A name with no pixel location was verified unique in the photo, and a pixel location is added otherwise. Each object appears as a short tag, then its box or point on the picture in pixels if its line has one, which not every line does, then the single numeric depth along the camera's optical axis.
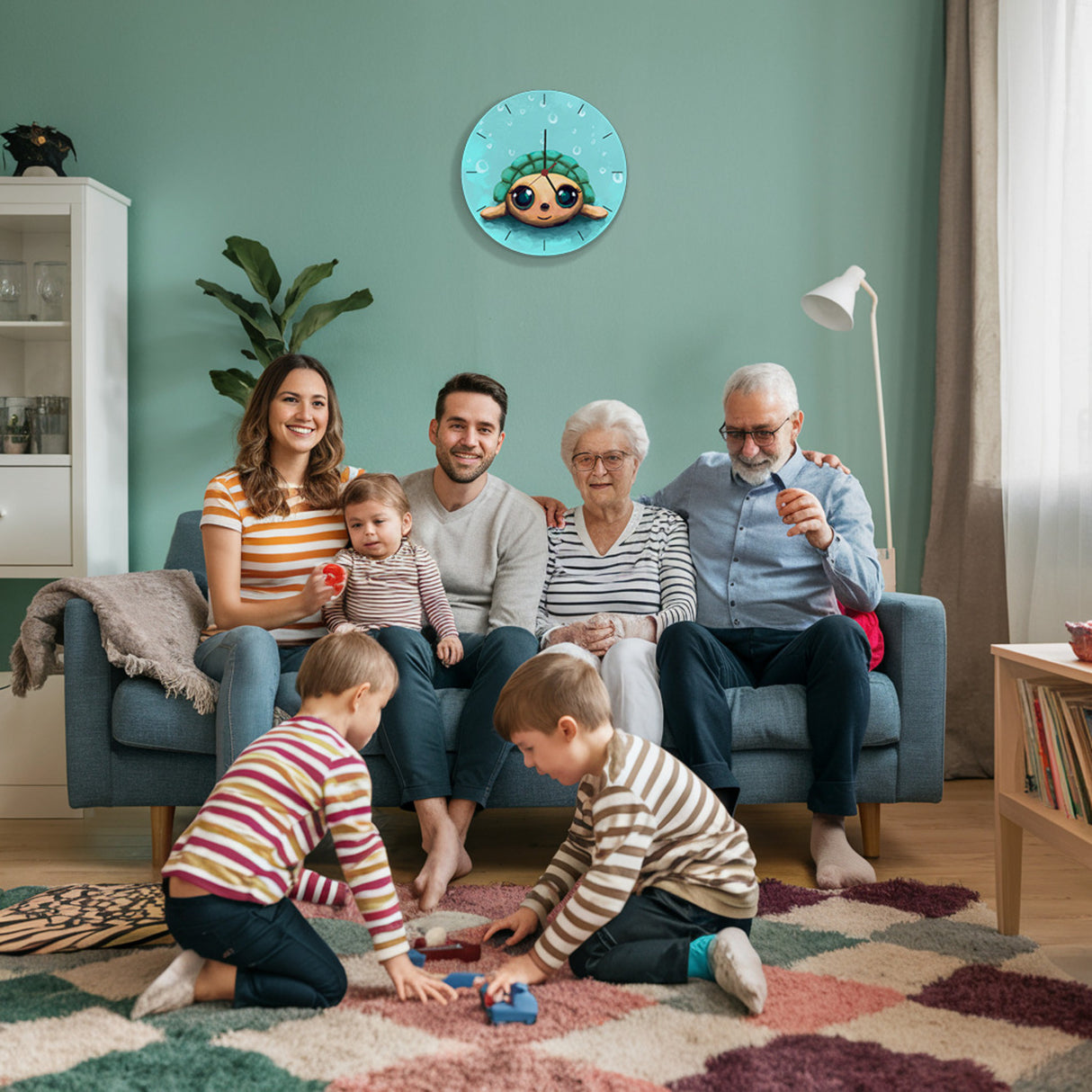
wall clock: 3.25
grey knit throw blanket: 2.11
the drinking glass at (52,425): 3.04
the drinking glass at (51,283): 3.11
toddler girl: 2.26
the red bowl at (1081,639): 1.57
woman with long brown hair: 2.22
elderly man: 2.06
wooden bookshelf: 1.69
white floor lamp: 2.86
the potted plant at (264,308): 3.00
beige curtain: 3.04
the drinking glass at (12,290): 3.16
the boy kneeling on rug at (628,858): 1.42
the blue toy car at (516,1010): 1.37
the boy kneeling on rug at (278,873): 1.36
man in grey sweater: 2.03
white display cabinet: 3.00
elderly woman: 2.33
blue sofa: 2.13
